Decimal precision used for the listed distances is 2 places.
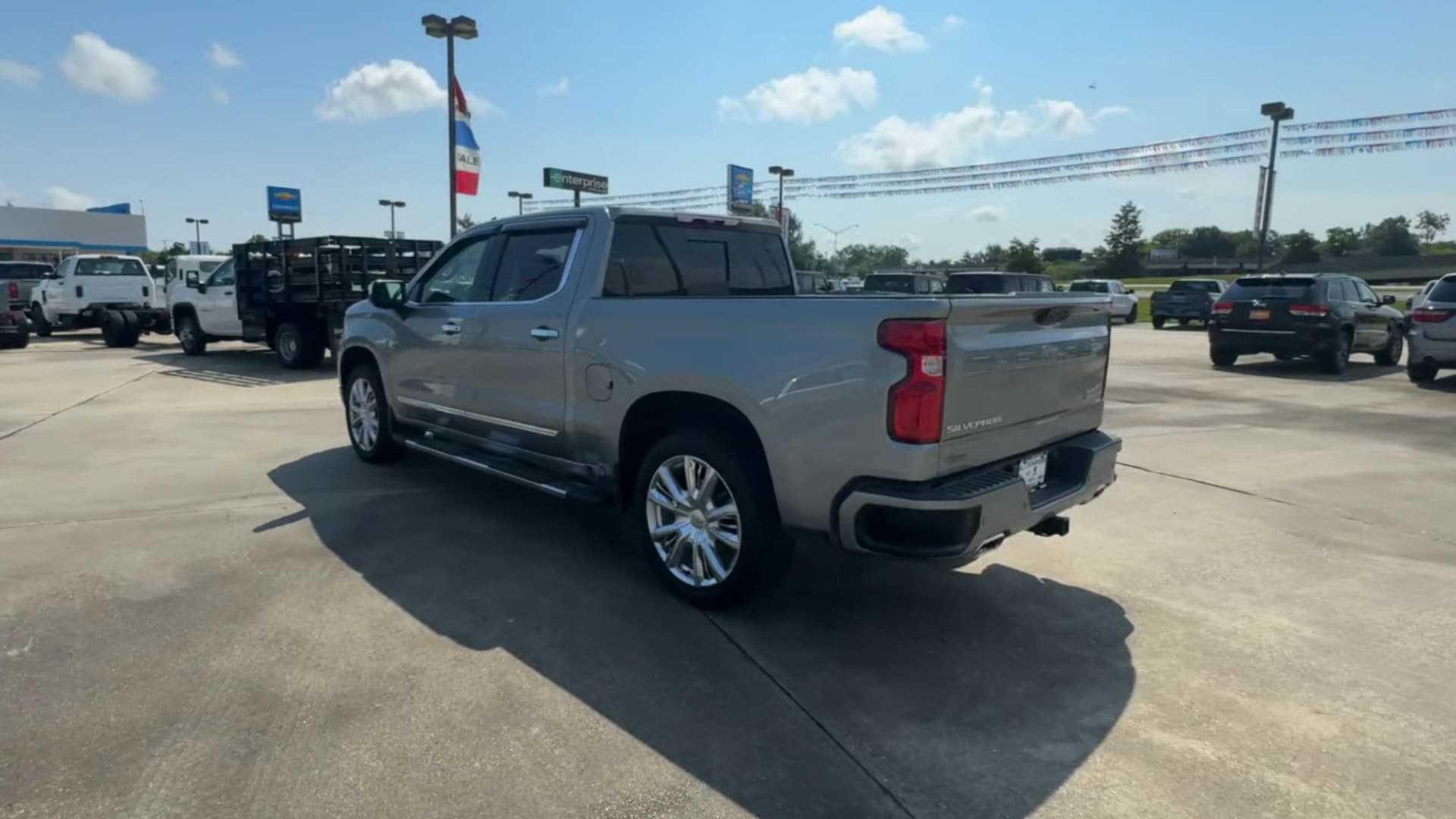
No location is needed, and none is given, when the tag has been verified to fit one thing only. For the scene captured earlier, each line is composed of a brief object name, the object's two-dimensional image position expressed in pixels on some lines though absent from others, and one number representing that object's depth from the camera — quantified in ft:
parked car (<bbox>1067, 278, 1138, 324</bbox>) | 104.70
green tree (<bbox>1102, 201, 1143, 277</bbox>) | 303.27
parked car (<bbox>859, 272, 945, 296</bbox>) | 58.18
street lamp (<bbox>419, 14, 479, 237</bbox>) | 53.98
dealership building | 187.93
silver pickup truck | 11.23
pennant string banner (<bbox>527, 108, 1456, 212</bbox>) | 114.93
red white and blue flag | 57.52
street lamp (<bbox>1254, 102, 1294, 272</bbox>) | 104.42
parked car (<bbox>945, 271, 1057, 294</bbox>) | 56.44
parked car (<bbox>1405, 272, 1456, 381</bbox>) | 40.70
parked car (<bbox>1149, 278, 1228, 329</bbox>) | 99.81
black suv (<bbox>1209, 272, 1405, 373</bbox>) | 47.34
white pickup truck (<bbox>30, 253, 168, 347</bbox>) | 67.00
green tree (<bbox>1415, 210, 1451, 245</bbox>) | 387.55
